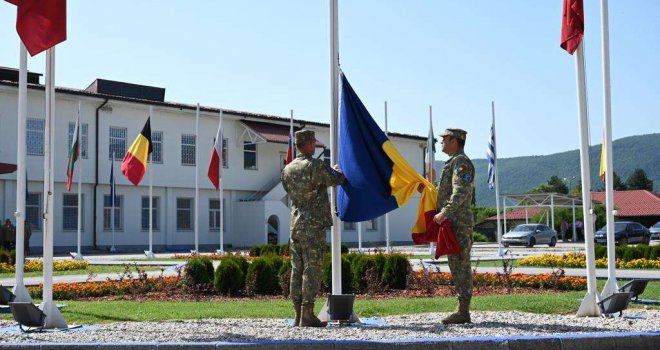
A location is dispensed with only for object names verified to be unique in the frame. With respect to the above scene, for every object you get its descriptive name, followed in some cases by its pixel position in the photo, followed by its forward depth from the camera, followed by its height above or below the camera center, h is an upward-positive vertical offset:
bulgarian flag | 30.22 +2.84
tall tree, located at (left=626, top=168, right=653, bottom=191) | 139.38 +6.85
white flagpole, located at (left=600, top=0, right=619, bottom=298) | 11.02 +1.42
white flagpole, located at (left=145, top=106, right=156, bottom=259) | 33.46 -1.09
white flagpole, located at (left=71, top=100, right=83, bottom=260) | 30.70 +1.43
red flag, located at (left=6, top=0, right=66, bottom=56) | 9.83 +2.48
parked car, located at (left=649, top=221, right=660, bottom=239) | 59.16 -0.87
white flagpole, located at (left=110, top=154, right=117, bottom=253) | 38.48 +1.42
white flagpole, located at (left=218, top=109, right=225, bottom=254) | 32.91 +0.33
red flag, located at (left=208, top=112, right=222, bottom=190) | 32.47 +2.51
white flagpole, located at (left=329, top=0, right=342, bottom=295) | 9.98 +1.25
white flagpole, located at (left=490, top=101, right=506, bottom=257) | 31.27 +2.03
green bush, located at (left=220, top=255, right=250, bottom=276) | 15.63 -0.69
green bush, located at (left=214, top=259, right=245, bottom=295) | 15.20 -0.96
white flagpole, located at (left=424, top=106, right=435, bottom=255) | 30.45 +2.65
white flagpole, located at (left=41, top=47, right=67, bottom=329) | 9.66 +0.31
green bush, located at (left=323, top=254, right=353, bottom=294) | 15.11 -0.91
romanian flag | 9.89 +0.61
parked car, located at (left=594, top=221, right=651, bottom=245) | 46.74 -0.73
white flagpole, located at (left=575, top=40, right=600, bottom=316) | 10.26 +0.41
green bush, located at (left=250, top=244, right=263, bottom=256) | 30.24 -0.89
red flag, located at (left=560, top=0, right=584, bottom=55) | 10.53 +2.54
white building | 39.84 +3.26
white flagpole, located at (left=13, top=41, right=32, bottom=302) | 10.30 +0.59
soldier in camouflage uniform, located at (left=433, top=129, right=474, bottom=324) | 9.35 +0.13
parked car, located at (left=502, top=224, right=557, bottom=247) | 47.22 -0.79
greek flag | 31.28 +2.70
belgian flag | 27.61 +2.40
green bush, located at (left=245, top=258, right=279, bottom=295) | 15.37 -0.97
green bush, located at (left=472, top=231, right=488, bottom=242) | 67.76 -1.25
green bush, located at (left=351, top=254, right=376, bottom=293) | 15.71 -0.88
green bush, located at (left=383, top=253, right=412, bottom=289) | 15.95 -0.92
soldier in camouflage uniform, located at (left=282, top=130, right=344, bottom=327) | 9.25 +0.04
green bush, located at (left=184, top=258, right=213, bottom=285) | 15.45 -0.87
